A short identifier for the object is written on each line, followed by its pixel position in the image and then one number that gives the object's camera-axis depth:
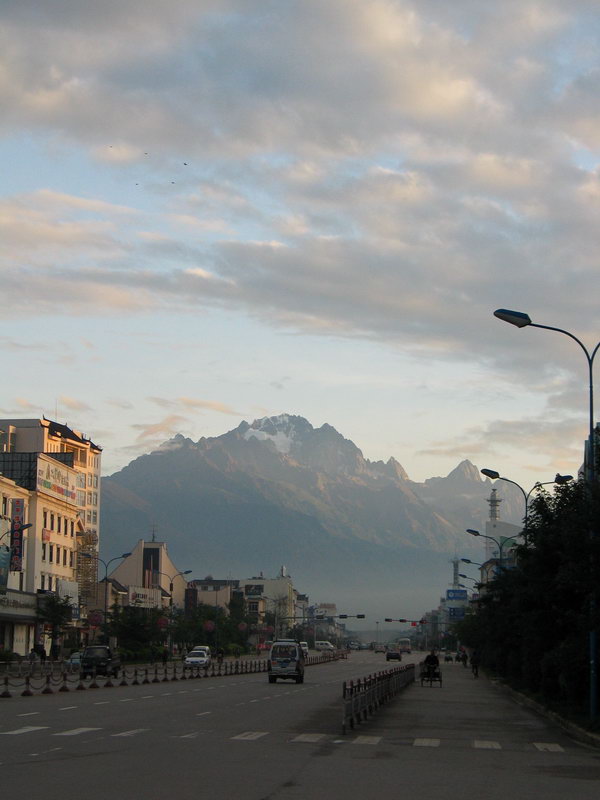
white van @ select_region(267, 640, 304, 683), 59.88
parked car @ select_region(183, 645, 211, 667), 81.56
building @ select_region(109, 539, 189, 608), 177.00
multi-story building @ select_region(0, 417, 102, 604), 106.38
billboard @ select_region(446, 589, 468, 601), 173.12
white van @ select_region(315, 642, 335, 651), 172.15
